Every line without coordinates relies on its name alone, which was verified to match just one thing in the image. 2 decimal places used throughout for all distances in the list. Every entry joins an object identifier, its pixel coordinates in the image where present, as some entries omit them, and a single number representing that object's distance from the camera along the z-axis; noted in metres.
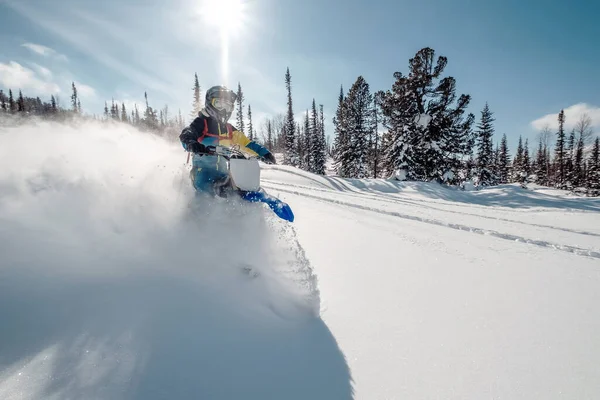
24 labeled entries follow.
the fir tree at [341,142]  35.50
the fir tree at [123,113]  88.38
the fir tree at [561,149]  46.59
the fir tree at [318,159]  42.88
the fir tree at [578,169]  44.91
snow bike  4.00
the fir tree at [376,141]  39.09
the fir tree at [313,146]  43.12
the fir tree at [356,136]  34.75
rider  4.23
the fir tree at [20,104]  68.38
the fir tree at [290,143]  45.16
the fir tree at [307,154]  43.62
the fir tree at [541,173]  51.12
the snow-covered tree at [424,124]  20.75
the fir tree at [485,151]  36.97
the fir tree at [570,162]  45.16
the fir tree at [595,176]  37.33
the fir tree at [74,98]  79.70
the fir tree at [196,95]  51.78
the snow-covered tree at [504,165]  51.19
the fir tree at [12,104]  66.81
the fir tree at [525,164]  43.48
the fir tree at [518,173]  42.56
